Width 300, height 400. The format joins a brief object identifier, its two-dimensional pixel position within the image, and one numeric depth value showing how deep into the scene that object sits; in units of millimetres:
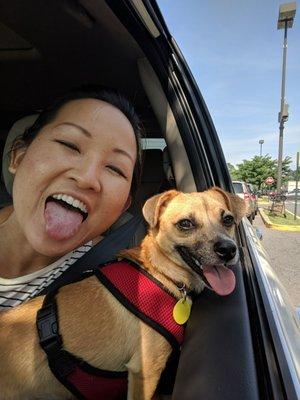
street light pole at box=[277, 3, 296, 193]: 19128
